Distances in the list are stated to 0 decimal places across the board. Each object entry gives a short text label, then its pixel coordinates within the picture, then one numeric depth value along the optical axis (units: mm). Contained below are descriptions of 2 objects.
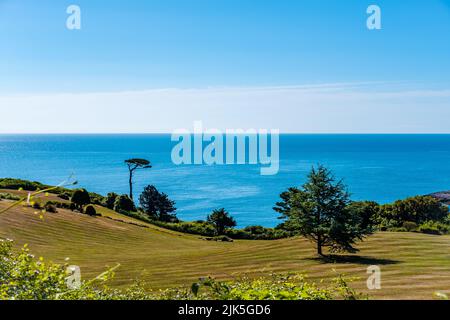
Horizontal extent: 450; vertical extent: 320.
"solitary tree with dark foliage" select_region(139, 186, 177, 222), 44094
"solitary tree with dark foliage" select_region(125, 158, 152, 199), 43272
